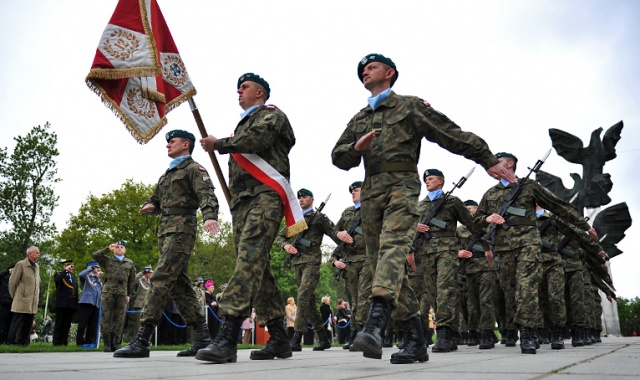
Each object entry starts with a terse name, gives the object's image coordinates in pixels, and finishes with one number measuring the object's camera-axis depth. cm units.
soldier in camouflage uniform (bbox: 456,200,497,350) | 917
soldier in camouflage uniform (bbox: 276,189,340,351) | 948
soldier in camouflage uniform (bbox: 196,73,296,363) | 470
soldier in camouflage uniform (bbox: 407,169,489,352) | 776
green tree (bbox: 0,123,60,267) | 3328
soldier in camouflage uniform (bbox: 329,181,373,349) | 967
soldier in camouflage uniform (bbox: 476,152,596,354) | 700
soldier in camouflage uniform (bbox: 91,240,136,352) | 1121
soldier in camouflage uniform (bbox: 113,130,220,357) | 584
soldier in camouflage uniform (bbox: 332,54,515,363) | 444
